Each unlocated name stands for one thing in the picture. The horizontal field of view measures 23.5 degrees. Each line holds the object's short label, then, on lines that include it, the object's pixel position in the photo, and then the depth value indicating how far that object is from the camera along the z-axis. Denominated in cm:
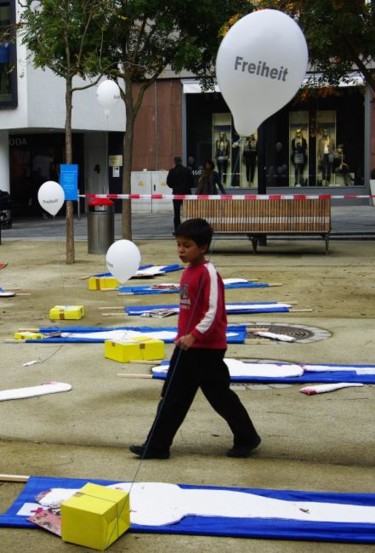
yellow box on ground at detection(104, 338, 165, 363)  815
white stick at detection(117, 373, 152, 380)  757
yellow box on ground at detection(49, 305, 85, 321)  1061
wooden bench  1744
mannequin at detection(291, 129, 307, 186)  3641
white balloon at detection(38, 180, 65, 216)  1505
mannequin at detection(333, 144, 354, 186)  3572
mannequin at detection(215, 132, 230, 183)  3712
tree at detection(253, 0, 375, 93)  1709
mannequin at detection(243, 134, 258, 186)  3675
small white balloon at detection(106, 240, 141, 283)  1071
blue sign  1638
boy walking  541
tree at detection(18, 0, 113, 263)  1661
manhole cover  916
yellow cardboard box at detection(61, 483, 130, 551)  425
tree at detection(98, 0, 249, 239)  1919
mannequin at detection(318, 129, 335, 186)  3603
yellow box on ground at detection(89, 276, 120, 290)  1302
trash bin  1791
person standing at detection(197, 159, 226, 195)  2052
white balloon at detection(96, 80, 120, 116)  1689
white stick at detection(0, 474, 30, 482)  511
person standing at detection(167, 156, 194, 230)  2133
